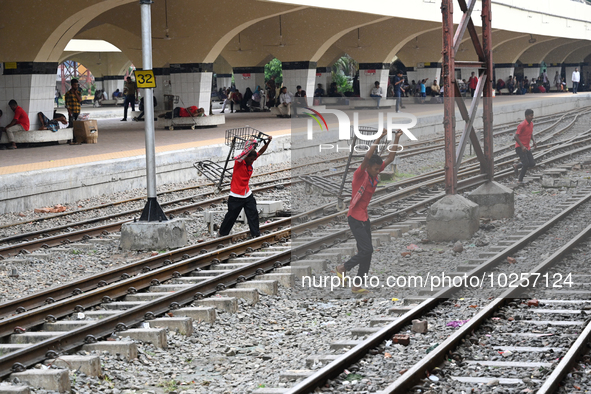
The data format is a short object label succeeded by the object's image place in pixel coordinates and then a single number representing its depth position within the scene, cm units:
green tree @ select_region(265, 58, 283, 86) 6281
